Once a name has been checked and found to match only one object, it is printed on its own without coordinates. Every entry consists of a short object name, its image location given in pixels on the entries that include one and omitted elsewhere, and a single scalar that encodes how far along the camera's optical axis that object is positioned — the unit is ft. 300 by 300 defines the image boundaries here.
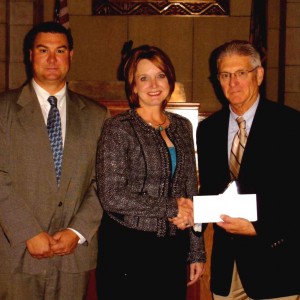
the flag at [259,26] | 21.54
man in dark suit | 7.26
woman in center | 7.18
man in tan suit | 7.52
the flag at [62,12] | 21.76
